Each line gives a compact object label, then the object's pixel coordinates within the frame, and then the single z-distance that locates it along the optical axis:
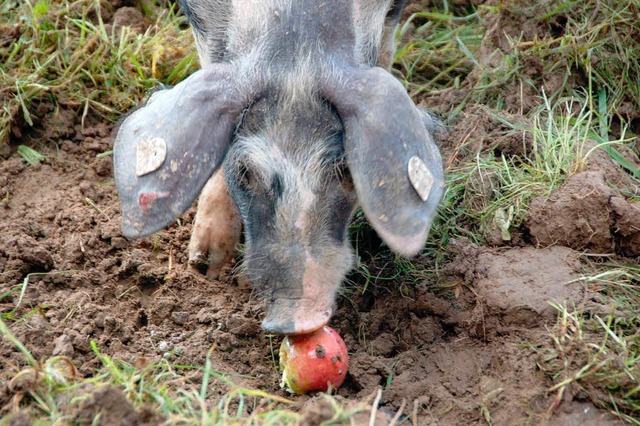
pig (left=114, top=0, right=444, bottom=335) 7.43
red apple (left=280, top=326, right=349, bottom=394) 7.61
